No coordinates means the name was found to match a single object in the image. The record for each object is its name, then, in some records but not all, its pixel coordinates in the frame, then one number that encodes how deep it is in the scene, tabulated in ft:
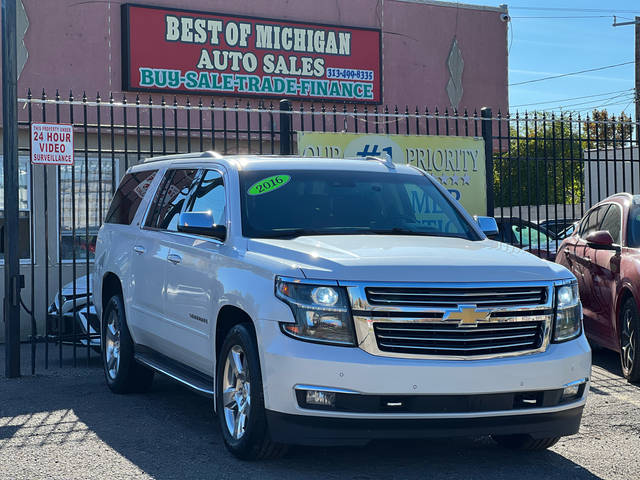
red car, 29.25
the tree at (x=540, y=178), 103.80
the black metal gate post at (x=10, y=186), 31.19
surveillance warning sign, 32.04
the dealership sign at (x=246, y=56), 52.95
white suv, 17.78
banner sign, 37.70
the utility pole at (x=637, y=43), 95.60
